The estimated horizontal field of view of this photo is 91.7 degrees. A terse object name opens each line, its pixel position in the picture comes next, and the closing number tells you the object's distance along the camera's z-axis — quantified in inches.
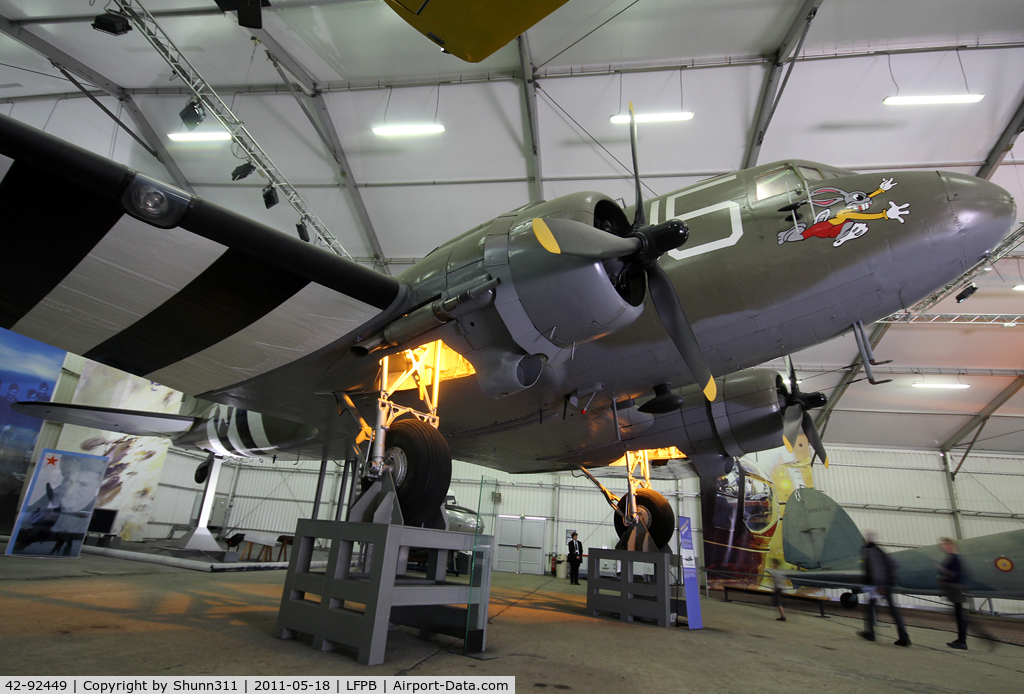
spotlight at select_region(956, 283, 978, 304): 626.8
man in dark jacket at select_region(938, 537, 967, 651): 305.4
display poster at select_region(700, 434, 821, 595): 826.8
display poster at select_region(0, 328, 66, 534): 585.0
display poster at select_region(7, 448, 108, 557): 414.0
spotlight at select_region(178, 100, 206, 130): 551.7
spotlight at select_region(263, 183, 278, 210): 617.9
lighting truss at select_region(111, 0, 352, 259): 485.4
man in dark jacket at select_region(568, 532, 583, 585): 732.7
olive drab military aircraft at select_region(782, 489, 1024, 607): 488.1
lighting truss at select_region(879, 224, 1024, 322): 587.5
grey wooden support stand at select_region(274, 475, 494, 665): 152.7
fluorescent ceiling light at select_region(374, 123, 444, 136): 621.0
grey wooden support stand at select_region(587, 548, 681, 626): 317.4
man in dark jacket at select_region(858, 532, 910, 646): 317.4
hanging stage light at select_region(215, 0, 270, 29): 381.4
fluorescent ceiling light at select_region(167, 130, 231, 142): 652.1
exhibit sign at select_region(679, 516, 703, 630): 312.5
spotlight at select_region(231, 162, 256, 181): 609.6
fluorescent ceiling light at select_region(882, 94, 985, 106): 505.7
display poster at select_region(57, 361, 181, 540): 740.6
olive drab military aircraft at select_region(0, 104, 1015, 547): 184.9
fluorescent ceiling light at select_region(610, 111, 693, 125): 554.6
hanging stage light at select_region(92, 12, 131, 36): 453.7
